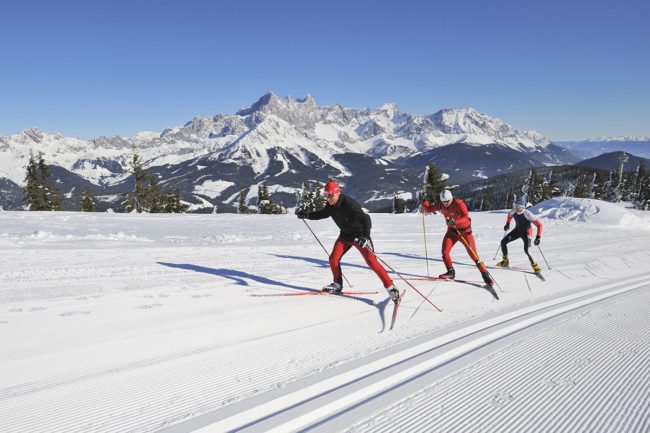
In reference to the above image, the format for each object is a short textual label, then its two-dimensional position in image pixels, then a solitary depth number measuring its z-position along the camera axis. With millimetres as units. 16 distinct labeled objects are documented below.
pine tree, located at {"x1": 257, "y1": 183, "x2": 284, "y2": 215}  49656
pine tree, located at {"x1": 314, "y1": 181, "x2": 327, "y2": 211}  49216
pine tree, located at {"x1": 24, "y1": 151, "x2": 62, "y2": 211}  40125
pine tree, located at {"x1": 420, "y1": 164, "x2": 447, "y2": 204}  47522
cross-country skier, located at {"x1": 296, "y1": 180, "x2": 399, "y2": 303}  6223
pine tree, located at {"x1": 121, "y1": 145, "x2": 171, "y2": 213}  43312
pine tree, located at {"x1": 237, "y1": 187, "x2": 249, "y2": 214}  49806
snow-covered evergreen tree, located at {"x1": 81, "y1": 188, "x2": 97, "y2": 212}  43656
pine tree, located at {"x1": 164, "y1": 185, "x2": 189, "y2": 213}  46562
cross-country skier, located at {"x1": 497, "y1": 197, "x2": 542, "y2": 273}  10328
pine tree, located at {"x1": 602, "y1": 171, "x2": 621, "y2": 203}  66469
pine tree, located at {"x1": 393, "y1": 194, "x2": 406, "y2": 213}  71538
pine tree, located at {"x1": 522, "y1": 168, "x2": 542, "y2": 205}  58716
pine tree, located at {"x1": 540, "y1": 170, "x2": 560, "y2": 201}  58441
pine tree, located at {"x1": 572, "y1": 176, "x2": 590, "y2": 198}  62038
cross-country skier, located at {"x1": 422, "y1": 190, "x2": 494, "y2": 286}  8586
